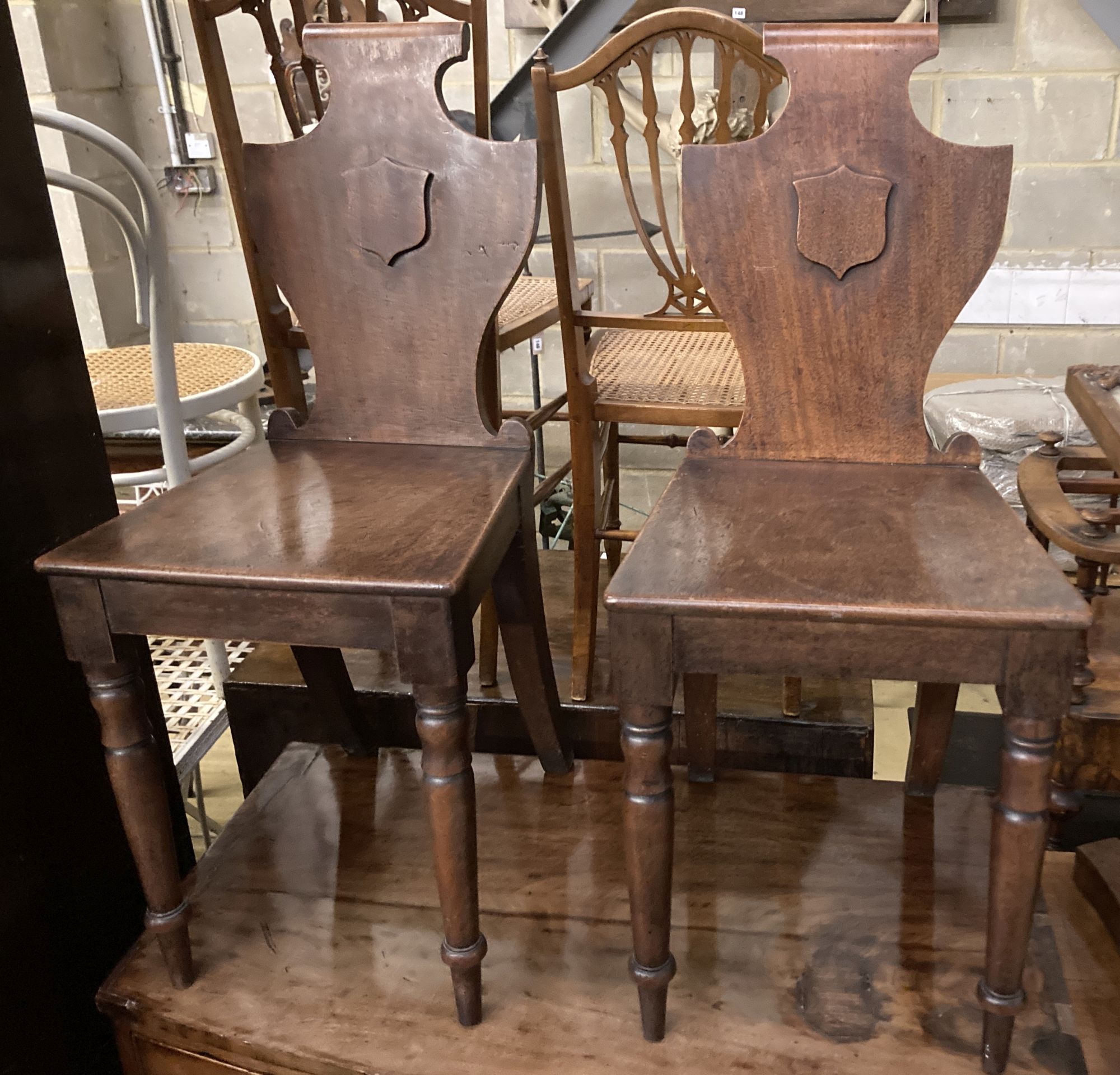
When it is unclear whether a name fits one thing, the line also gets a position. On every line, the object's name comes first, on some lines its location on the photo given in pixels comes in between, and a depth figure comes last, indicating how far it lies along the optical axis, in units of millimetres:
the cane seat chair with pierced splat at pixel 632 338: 1374
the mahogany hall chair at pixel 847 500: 900
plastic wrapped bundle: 2484
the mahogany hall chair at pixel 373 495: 970
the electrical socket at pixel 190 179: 3176
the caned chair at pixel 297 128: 1417
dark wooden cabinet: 1077
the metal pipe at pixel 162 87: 2998
